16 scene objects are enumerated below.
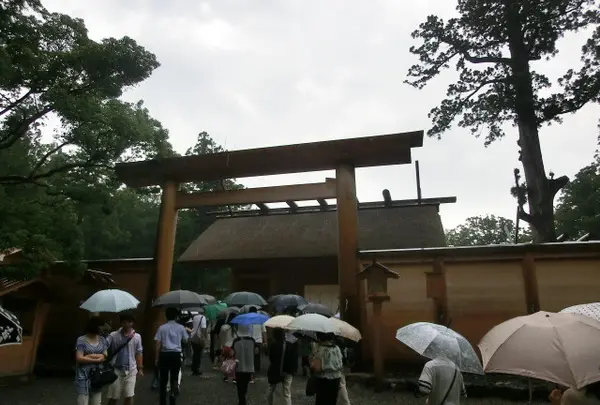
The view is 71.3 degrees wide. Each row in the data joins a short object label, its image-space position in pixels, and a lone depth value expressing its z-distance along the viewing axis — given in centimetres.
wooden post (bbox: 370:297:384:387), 823
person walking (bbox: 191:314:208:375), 1005
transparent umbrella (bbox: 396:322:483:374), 386
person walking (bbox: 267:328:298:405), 620
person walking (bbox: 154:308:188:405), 632
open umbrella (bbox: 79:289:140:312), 707
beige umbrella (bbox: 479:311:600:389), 268
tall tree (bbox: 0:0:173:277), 668
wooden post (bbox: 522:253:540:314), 843
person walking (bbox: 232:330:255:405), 645
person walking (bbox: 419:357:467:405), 374
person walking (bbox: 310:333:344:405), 525
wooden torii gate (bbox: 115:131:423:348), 948
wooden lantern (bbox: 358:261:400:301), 859
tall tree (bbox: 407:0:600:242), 1212
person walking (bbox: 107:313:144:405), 573
